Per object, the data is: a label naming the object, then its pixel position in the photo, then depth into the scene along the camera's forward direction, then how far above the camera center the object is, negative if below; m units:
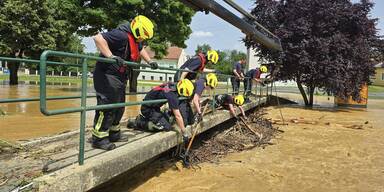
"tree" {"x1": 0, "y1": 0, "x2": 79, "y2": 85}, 26.56 +3.47
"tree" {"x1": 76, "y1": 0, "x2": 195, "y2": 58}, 22.88 +3.80
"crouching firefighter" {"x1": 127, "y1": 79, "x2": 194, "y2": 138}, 6.39 -0.47
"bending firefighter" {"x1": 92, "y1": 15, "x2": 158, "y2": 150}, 4.81 +0.09
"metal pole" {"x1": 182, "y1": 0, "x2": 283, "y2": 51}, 7.13 +1.39
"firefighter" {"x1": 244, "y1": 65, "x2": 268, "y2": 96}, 14.10 +0.30
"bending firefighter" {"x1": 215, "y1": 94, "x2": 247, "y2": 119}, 10.35 -0.44
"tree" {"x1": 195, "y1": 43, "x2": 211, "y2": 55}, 110.12 +10.39
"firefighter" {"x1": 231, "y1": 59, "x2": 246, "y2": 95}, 13.18 +0.36
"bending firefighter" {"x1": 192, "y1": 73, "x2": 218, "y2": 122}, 7.45 -0.03
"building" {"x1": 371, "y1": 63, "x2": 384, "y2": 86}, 74.69 +1.89
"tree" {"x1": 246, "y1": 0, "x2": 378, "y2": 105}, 18.56 +2.07
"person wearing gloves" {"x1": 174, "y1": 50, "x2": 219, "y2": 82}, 7.57 +0.41
